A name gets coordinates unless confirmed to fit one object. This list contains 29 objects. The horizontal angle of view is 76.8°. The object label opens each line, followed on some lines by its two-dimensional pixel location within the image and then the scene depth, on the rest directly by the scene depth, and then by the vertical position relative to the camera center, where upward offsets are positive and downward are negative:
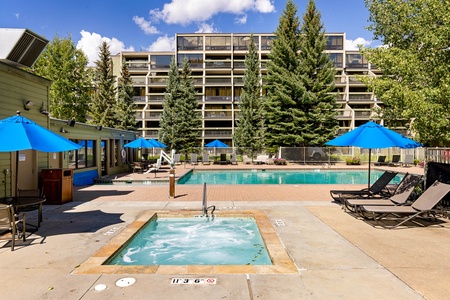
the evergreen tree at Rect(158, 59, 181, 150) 35.88 +5.41
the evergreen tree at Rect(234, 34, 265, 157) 36.09 +5.10
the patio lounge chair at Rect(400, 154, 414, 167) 28.11 -0.93
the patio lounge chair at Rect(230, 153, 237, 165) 31.84 -0.87
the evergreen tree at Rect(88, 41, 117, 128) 36.47 +7.50
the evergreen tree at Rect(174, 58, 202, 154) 35.69 +4.30
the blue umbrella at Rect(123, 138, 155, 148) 20.91 +0.53
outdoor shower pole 11.30 -1.32
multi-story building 54.94 +14.49
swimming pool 20.30 -2.04
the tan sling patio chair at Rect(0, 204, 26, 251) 5.55 -1.33
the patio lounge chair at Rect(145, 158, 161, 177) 20.53 -1.37
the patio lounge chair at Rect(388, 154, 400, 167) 28.77 -0.97
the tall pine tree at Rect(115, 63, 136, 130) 36.50 +5.58
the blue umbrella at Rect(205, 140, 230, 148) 30.80 +0.79
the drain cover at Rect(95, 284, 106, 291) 4.01 -1.95
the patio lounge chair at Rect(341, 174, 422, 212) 8.32 -1.43
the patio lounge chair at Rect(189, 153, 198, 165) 30.70 -0.95
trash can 10.20 -1.26
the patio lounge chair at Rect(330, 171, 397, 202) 10.13 -1.41
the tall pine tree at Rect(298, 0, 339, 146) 32.66 +7.85
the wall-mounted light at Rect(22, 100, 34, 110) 10.28 +1.72
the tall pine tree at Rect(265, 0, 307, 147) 32.94 +7.54
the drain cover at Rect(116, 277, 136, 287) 4.15 -1.94
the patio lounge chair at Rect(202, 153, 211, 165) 31.52 -0.75
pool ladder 8.61 -1.78
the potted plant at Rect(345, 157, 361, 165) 29.97 -1.01
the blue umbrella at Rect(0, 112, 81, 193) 5.66 +0.29
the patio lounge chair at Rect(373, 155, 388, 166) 29.04 -0.98
